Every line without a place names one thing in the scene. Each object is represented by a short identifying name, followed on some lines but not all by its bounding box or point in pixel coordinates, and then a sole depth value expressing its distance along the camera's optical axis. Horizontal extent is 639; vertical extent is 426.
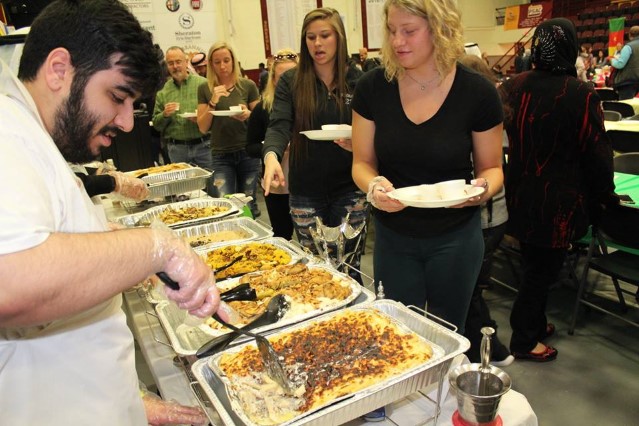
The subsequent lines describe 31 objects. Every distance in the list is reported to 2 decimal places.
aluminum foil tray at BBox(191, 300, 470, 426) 0.90
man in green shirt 3.94
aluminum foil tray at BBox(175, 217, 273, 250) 2.04
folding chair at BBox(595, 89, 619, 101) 6.11
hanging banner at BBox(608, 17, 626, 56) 9.52
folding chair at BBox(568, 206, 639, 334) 2.19
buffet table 1.04
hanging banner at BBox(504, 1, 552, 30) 11.58
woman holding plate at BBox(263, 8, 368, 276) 2.09
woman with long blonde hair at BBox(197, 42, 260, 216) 3.52
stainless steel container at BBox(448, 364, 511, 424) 0.94
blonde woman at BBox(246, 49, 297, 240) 2.76
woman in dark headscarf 2.01
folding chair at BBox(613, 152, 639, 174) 2.79
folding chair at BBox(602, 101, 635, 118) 4.56
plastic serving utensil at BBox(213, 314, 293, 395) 1.00
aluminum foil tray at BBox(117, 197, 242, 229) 2.21
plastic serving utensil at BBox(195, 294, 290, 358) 1.10
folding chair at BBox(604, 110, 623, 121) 4.19
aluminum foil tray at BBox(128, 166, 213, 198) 2.62
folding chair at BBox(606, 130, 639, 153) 3.42
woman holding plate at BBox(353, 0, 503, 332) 1.46
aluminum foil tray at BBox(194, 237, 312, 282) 1.72
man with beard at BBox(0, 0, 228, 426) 0.57
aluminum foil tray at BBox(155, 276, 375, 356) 1.17
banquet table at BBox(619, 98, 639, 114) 4.67
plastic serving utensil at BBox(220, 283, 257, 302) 1.25
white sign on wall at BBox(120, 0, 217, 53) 7.31
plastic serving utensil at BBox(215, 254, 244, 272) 1.61
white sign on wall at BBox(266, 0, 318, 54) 8.31
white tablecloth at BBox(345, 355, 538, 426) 1.04
